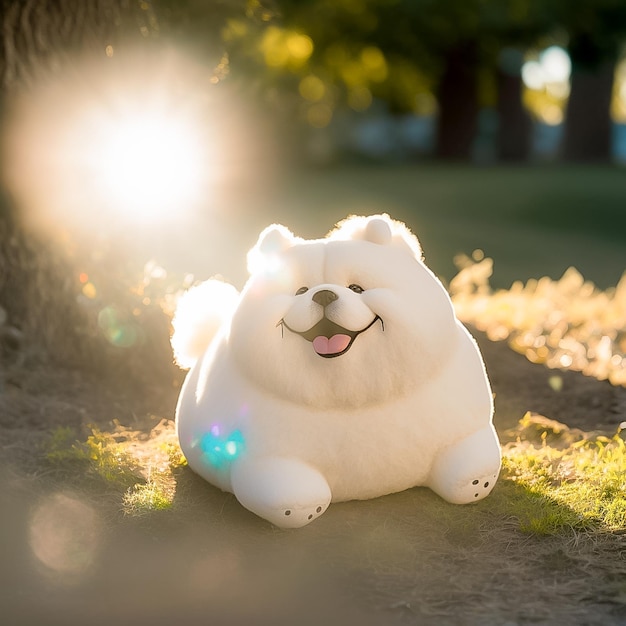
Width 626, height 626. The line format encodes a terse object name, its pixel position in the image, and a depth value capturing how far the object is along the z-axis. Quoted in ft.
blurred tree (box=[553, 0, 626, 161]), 69.31
